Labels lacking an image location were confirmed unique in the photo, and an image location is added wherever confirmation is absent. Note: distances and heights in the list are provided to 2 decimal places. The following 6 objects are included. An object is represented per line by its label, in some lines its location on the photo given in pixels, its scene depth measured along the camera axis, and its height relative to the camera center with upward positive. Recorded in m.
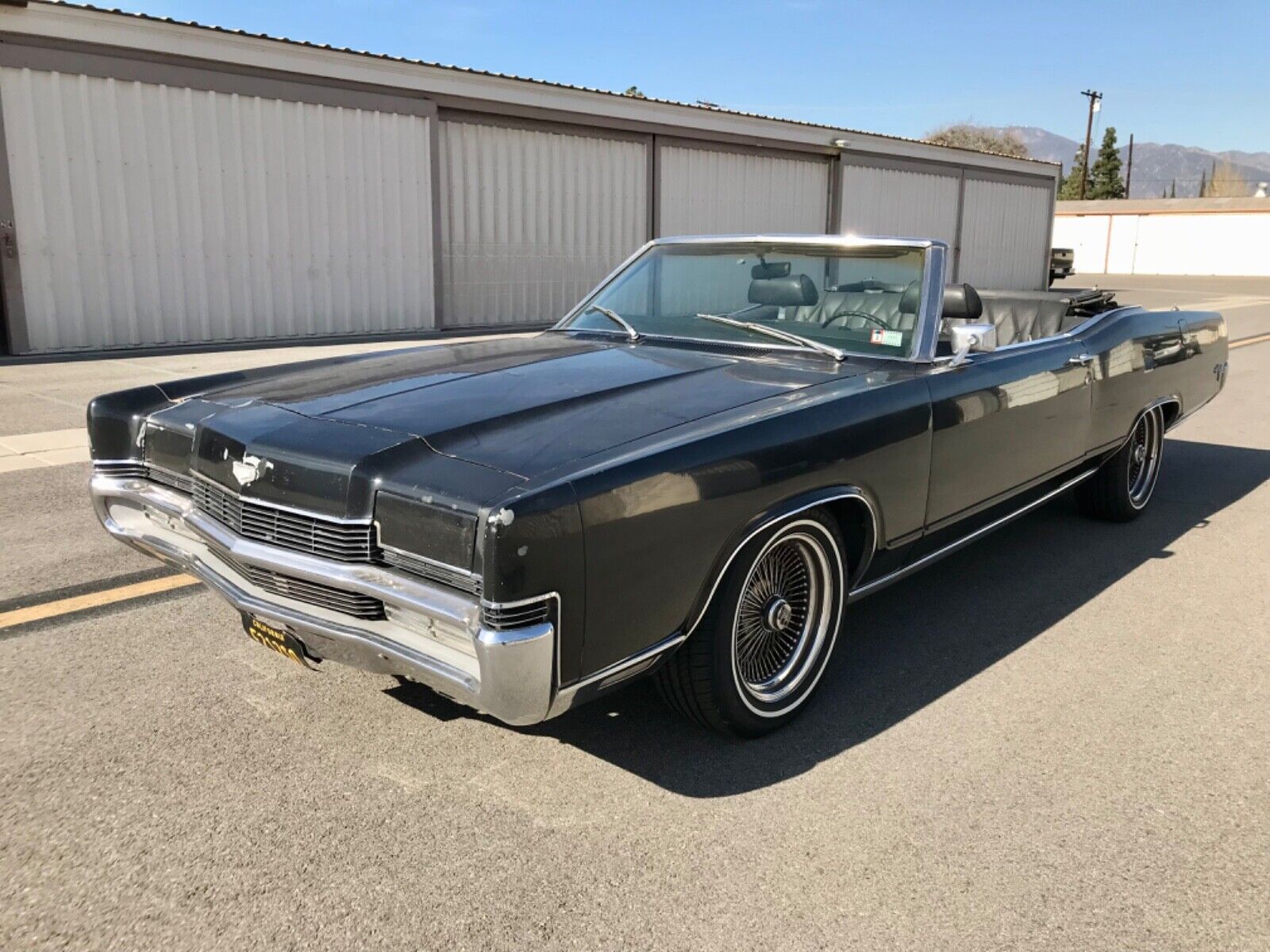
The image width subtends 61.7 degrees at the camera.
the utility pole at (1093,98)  64.81 +8.62
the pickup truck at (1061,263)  32.59 -0.60
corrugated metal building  11.59 +0.67
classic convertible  2.52 -0.65
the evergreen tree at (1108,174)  87.25 +5.69
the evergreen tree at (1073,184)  90.88 +5.00
